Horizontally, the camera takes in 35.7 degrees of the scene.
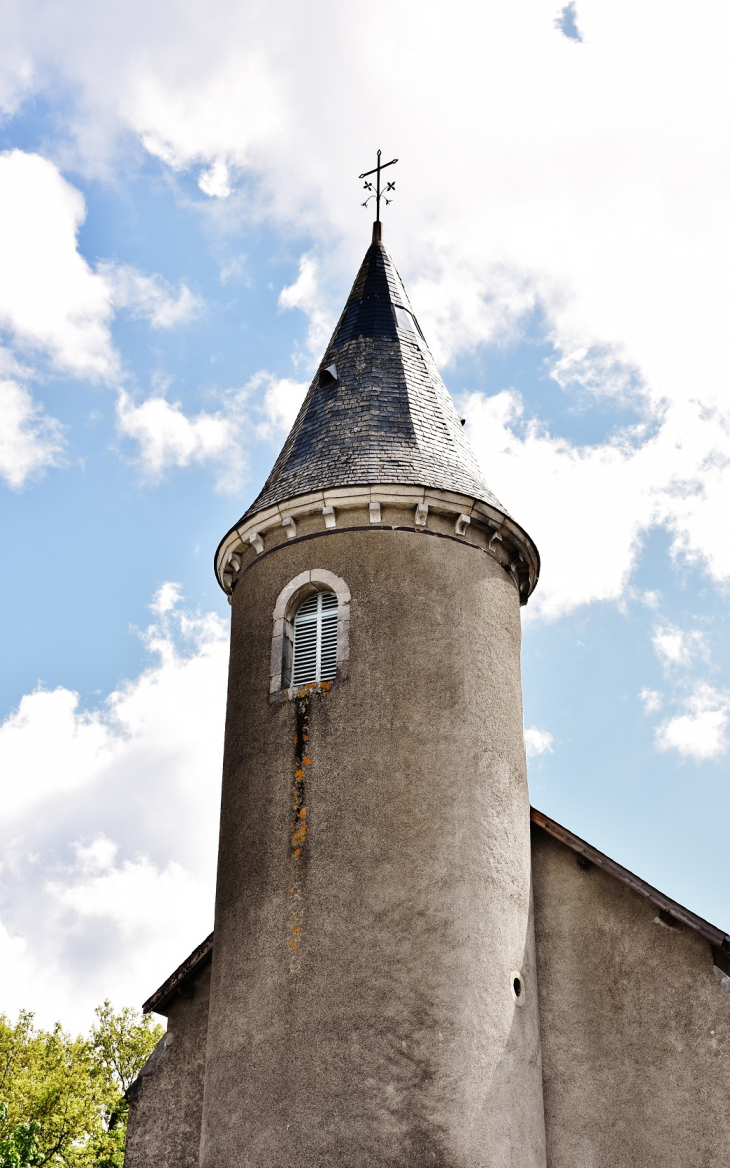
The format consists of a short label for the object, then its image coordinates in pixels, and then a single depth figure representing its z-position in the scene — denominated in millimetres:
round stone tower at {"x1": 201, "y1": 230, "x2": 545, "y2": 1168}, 11570
